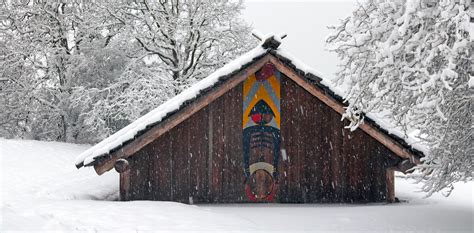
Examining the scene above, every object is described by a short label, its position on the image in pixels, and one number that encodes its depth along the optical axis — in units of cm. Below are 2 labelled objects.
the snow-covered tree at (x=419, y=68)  739
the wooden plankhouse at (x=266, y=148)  1167
